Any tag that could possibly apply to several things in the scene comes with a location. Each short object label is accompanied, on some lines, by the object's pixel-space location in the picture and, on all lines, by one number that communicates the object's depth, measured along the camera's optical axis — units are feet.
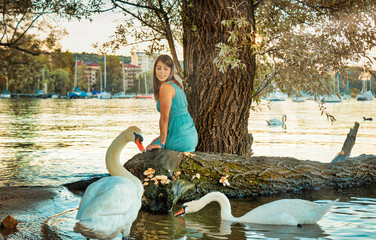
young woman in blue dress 28.86
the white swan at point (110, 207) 17.48
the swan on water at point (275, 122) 112.32
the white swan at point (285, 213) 25.43
